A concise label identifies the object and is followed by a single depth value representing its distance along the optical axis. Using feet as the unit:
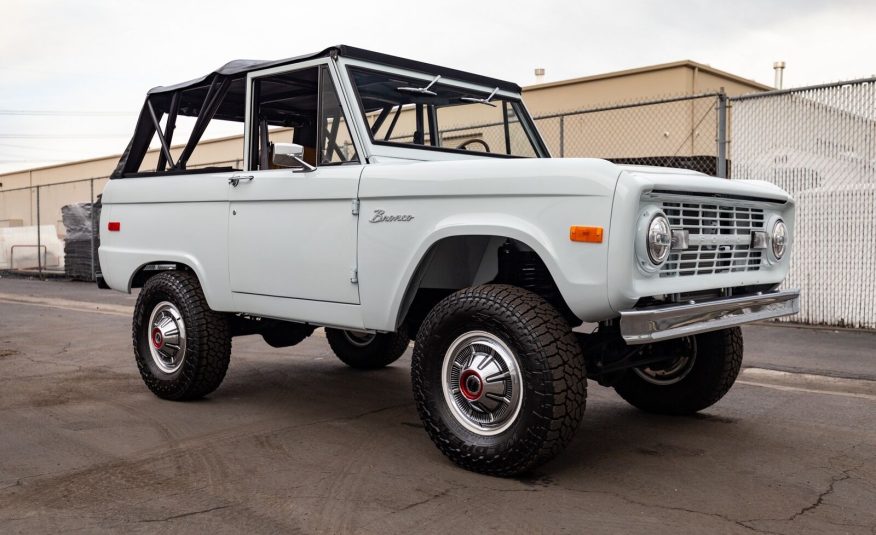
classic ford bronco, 12.59
